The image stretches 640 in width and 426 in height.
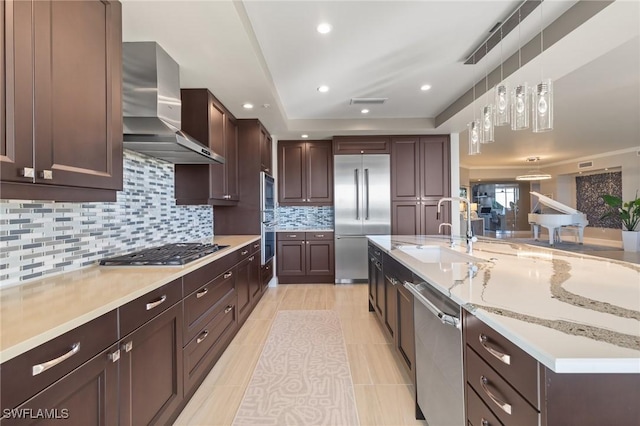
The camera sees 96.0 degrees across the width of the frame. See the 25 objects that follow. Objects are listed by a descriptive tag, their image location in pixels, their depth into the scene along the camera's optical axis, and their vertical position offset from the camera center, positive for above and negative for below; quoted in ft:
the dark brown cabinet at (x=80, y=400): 2.63 -1.91
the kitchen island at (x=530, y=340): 2.24 -1.12
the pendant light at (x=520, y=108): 6.46 +2.39
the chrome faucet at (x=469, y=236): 7.14 -0.62
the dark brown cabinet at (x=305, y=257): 15.87 -2.40
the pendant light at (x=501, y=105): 6.86 +2.58
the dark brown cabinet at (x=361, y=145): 15.84 +3.77
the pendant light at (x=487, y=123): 7.69 +2.38
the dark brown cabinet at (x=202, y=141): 9.37 +2.41
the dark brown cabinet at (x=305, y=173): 16.47 +2.33
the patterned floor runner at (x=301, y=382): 5.60 -3.91
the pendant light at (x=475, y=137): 8.14 +2.14
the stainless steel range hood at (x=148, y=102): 6.45 +2.67
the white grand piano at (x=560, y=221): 24.27 -0.81
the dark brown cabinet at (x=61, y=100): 3.31 +1.57
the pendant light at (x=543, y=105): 6.05 +2.26
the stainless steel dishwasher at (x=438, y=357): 3.80 -2.18
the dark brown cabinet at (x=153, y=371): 3.92 -2.43
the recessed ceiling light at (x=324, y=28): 7.27 +4.76
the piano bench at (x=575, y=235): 28.45 -2.36
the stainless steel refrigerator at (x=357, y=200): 15.78 +0.72
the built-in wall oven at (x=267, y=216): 12.96 -0.11
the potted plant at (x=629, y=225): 20.35 -1.05
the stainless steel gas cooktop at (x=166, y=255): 5.78 -0.90
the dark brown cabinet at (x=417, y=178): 15.88 +1.90
